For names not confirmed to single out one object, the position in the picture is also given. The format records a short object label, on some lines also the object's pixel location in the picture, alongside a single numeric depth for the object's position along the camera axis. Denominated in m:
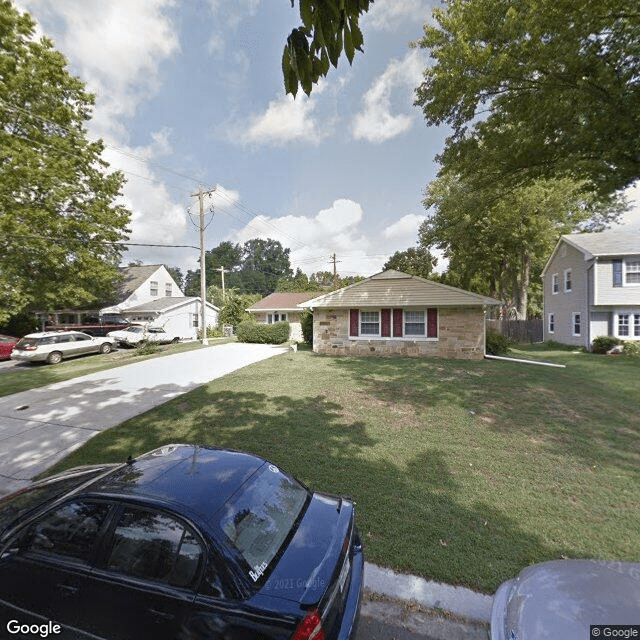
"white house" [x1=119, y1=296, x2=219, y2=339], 27.36
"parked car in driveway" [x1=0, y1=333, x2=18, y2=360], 16.66
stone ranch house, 14.82
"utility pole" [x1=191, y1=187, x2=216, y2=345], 21.48
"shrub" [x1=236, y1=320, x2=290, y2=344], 21.67
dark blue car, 1.90
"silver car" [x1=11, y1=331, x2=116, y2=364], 14.72
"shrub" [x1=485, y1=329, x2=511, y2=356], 15.84
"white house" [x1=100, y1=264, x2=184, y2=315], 29.34
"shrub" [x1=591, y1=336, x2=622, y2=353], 18.73
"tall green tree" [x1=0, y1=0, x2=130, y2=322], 17.22
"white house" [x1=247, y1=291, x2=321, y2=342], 29.30
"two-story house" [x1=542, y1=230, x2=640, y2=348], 19.50
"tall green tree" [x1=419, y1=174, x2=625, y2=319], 23.94
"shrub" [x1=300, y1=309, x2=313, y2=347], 20.02
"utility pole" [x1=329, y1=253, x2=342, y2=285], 30.83
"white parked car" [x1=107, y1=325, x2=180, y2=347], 20.34
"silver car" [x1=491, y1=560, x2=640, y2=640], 1.89
